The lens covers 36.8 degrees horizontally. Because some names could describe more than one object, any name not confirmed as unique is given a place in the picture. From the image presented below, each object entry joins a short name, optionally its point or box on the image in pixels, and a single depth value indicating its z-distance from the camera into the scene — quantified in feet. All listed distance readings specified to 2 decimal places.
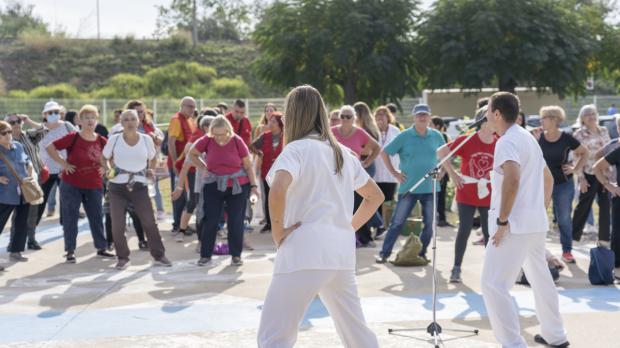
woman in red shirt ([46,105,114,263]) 35.73
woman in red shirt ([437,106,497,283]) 30.01
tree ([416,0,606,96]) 107.14
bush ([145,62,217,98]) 183.01
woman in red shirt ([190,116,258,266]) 34.35
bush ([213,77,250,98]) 181.06
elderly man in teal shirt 34.50
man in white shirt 20.39
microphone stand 22.24
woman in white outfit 16.12
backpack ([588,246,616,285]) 30.40
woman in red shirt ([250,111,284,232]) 41.73
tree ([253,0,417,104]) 110.42
